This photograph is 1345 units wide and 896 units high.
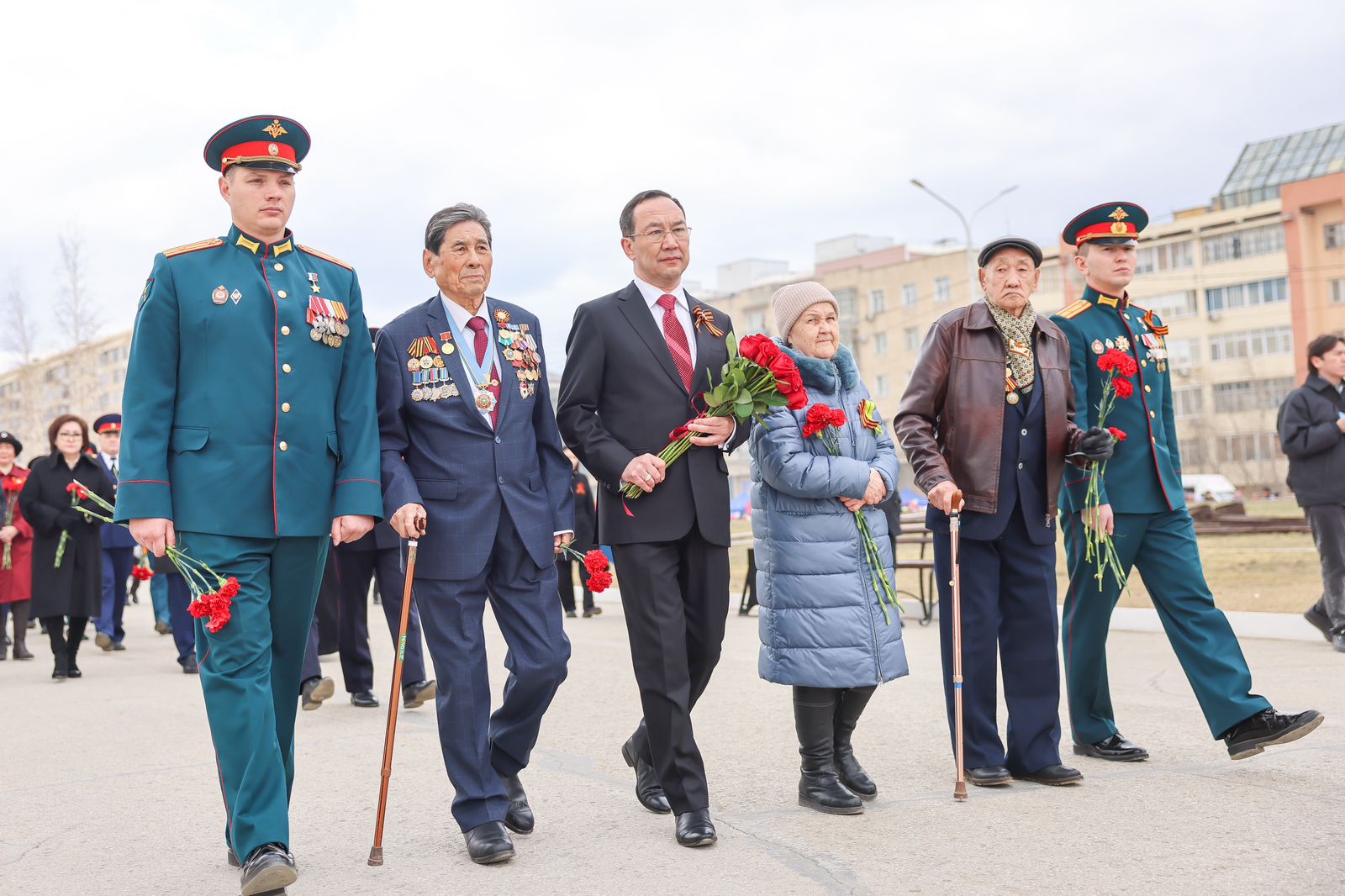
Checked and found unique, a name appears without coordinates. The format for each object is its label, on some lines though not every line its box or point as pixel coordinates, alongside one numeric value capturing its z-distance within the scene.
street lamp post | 39.16
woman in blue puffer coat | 5.36
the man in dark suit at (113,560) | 13.33
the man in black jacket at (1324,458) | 9.65
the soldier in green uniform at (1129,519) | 5.91
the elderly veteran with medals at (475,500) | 4.91
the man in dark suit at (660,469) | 5.03
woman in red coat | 12.98
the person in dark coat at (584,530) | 15.11
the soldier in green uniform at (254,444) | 4.35
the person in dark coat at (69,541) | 11.43
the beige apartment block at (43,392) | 49.50
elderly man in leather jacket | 5.79
